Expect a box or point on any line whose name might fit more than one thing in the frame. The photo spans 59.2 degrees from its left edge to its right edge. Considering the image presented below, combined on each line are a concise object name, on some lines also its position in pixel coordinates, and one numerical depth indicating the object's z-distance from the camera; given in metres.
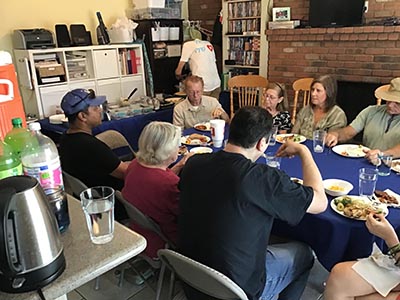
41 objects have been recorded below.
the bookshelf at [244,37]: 4.71
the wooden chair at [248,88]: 3.95
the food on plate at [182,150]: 2.29
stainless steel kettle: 0.72
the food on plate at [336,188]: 1.66
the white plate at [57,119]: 3.46
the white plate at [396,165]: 1.87
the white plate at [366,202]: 1.48
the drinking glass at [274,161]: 1.94
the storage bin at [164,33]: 4.78
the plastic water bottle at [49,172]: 0.97
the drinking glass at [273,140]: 2.35
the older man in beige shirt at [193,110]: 3.11
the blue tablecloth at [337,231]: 1.44
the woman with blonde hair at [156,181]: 1.70
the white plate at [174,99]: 4.18
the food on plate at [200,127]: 2.83
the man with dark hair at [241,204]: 1.29
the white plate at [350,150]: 2.13
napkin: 1.42
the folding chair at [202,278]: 1.21
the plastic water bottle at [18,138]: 1.07
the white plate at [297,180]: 1.74
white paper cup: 2.32
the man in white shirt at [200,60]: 4.45
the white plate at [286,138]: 2.47
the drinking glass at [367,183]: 1.61
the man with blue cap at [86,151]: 2.15
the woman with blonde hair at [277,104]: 2.90
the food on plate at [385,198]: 1.56
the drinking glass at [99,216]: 0.99
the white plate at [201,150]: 2.29
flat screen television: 3.79
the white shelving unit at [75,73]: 3.80
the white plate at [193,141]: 2.47
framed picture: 4.32
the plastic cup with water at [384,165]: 1.87
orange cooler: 1.38
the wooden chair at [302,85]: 3.71
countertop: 0.80
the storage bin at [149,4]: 4.58
